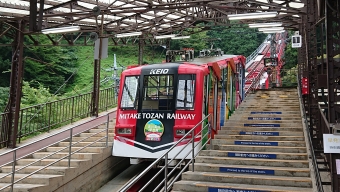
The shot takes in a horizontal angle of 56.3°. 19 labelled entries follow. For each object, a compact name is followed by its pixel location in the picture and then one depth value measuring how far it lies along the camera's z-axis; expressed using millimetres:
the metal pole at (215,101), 9961
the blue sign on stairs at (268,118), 10791
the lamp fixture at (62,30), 10273
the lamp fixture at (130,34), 14425
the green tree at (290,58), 33688
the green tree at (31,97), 17547
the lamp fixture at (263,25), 13866
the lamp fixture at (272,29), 15633
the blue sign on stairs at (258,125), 10144
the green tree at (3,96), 20569
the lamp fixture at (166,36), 16353
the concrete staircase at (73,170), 7029
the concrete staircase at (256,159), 6312
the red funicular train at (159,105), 8414
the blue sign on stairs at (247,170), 6828
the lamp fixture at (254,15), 10450
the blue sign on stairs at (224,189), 5998
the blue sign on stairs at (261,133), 9282
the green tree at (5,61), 26938
